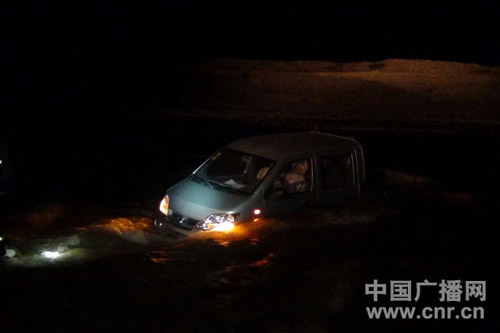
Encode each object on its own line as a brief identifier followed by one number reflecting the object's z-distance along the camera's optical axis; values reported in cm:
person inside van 1105
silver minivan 1038
